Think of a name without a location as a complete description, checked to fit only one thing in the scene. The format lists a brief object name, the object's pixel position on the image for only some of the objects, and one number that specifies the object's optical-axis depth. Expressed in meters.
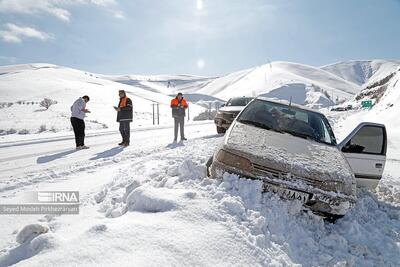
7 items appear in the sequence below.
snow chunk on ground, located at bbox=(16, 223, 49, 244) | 3.16
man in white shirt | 9.11
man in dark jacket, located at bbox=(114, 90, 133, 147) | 10.09
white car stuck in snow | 3.93
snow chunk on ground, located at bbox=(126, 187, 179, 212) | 3.60
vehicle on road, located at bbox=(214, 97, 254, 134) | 12.58
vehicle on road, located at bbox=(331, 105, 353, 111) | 54.11
